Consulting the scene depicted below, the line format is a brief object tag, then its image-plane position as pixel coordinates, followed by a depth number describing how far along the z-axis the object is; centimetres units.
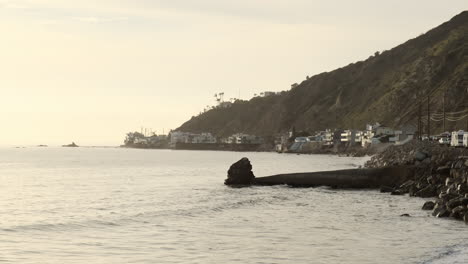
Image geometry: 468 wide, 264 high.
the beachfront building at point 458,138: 12048
